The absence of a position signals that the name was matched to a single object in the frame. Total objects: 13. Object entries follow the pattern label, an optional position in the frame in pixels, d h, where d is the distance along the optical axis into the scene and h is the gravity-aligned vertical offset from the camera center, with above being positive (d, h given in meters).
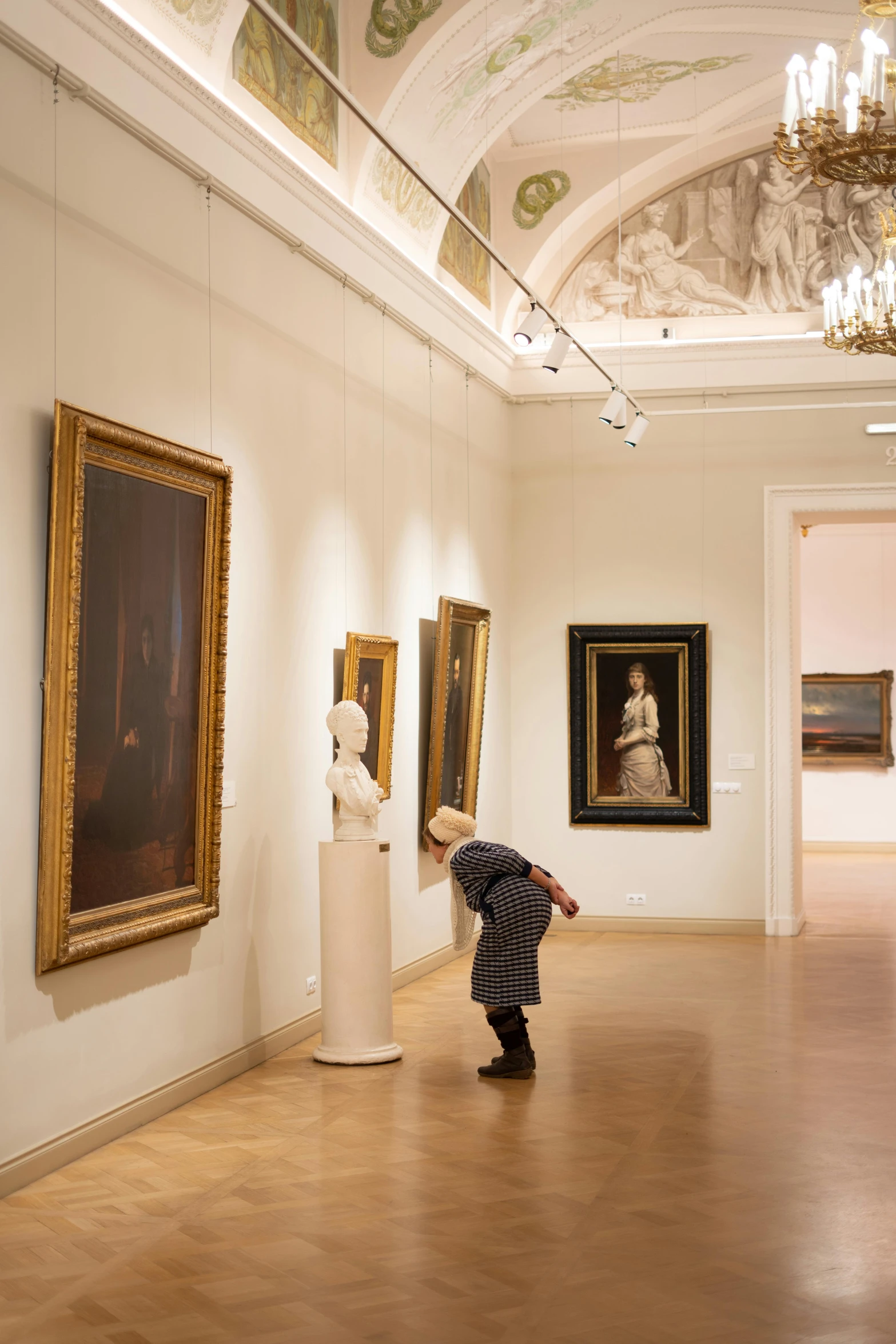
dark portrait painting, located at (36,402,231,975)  7.00 +0.31
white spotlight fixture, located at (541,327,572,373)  10.83 +3.13
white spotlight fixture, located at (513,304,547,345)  10.05 +3.09
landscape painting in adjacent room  25.55 +0.57
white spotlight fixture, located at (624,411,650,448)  14.12 +3.27
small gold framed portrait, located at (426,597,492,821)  13.09 +0.43
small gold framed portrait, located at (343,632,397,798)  11.15 +0.43
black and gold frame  15.78 +0.22
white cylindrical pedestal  9.32 -1.39
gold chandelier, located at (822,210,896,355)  11.76 +3.83
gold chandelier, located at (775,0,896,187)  8.24 +3.78
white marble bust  9.60 -0.27
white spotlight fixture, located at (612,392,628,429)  15.55 +3.80
